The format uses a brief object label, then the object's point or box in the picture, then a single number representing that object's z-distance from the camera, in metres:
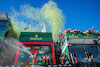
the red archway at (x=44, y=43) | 15.91
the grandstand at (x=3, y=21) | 18.50
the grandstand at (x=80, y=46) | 15.77
